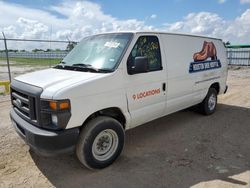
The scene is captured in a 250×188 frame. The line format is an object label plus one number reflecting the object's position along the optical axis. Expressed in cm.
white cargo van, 313
